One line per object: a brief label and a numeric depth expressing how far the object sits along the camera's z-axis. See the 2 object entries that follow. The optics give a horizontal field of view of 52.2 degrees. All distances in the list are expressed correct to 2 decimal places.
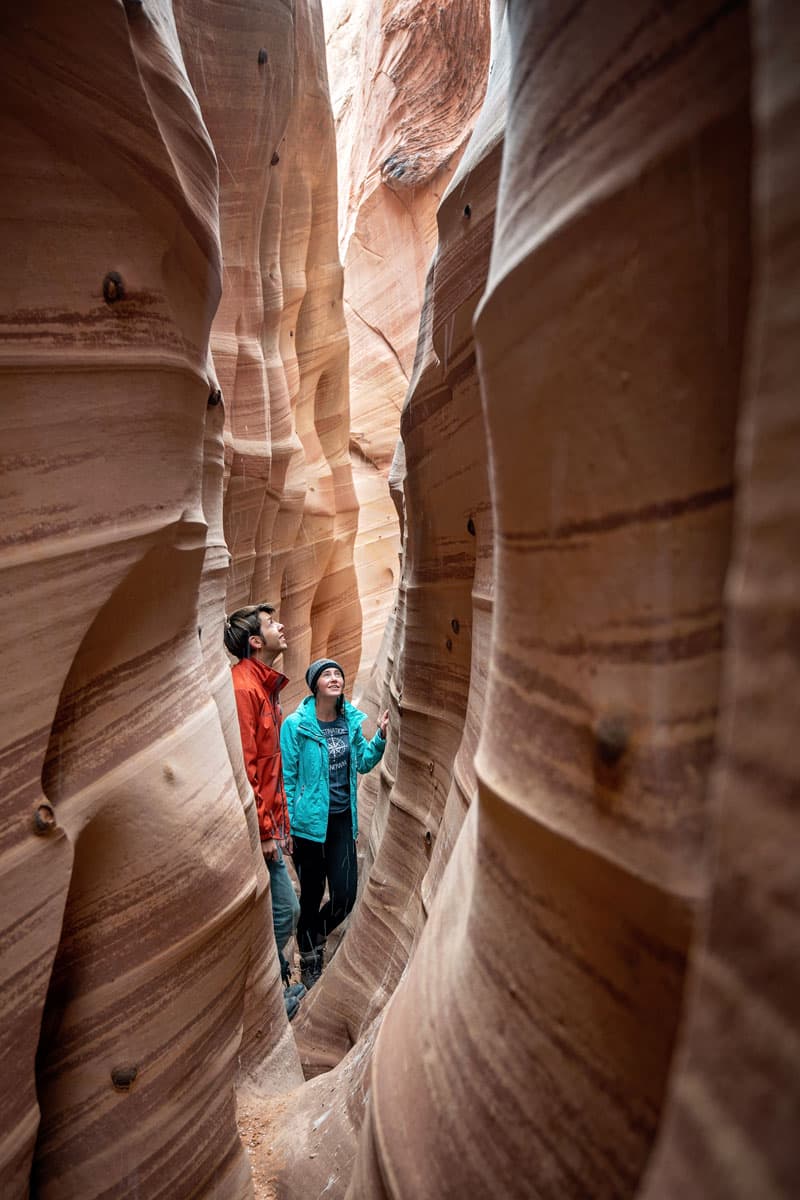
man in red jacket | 2.71
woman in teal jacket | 2.99
